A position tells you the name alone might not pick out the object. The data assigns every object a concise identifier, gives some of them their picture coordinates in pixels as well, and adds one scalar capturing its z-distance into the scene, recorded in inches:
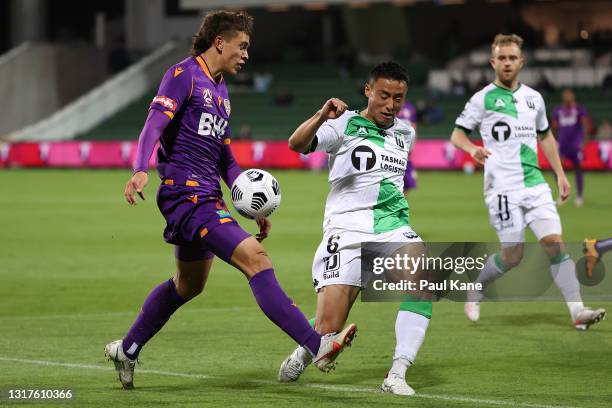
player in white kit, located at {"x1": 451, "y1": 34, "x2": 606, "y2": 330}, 802.2
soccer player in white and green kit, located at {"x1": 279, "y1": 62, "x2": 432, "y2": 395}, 570.3
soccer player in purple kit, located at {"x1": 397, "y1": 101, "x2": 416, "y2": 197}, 1357.0
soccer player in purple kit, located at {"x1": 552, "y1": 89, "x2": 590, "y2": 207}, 1950.0
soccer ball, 577.3
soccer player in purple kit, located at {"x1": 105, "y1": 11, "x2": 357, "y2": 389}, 545.6
